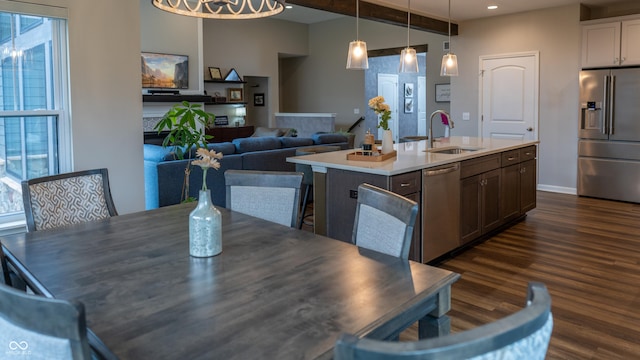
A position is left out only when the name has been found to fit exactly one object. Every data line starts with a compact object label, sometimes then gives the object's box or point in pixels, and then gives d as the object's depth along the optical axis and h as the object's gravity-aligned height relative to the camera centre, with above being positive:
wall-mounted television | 8.48 +1.26
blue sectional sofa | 4.86 -0.25
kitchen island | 3.53 -0.39
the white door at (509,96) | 7.32 +0.66
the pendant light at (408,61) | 4.71 +0.76
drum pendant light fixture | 2.14 +0.60
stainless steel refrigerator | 6.23 +0.06
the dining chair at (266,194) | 2.44 -0.27
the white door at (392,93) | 10.98 +1.06
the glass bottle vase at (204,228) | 1.73 -0.31
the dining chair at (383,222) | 1.78 -0.32
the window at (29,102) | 3.01 +0.26
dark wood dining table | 1.14 -0.44
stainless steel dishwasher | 3.64 -0.55
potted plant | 4.20 +0.08
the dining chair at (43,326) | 0.92 -0.35
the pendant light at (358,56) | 4.51 +0.78
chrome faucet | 4.98 +0.09
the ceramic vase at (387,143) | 3.97 -0.03
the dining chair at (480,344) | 0.75 -0.33
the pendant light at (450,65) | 5.20 +0.79
